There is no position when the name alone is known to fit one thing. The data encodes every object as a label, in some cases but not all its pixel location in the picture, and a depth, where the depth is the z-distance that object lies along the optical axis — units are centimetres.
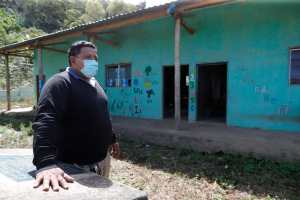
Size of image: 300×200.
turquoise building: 506
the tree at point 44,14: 4363
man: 127
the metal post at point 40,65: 803
